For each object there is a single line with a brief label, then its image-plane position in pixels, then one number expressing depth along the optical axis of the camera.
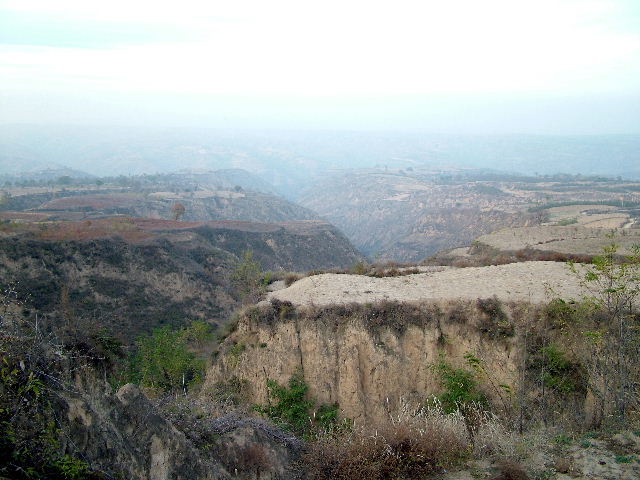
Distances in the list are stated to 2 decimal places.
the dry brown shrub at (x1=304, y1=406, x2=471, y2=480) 5.91
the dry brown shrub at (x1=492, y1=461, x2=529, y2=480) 5.74
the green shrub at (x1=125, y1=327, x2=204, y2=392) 16.06
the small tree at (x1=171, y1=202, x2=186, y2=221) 63.86
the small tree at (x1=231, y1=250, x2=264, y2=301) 26.63
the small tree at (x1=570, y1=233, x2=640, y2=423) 7.38
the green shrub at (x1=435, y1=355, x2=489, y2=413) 10.18
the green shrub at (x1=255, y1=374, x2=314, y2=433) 11.76
